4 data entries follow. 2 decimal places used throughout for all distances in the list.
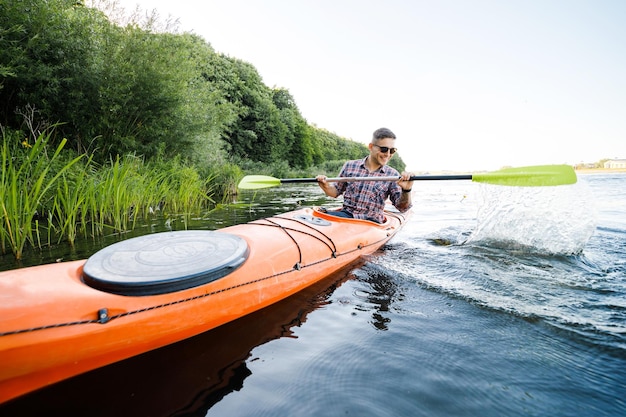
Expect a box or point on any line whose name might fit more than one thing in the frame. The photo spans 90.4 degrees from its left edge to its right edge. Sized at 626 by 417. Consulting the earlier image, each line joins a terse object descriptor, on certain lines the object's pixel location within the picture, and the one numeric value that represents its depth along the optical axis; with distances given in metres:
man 3.40
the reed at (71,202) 3.03
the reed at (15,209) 2.41
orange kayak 1.18
